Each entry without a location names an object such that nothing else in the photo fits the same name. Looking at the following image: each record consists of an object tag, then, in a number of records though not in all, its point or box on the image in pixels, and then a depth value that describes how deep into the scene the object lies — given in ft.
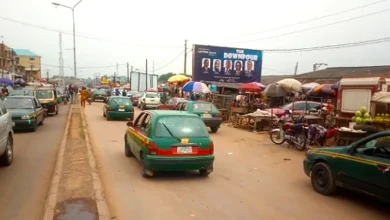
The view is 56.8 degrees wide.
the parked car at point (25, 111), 47.03
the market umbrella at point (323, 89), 69.98
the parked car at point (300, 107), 66.18
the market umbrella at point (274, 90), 64.80
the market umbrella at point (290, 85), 62.54
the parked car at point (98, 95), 142.61
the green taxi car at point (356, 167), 18.49
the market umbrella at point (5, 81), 123.03
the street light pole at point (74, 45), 105.14
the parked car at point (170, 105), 71.02
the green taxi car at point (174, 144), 23.97
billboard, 105.08
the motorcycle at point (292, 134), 40.83
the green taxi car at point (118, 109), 67.56
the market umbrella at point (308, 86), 78.70
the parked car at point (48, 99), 73.94
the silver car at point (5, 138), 26.43
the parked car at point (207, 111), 53.47
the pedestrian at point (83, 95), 101.50
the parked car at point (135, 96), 122.42
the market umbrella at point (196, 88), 80.02
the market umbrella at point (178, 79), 102.69
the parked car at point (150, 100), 99.40
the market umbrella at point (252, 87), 76.07
